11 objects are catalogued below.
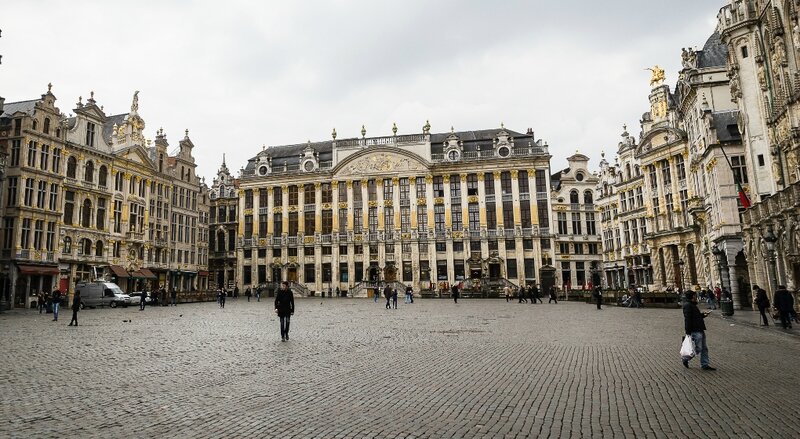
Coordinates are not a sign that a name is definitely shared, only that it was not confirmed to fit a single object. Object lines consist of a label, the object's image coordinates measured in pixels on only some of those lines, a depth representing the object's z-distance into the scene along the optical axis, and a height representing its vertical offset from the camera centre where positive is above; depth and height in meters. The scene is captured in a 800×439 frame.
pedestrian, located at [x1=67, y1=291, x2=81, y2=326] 22.44 -0.47
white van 41.03 -0.04
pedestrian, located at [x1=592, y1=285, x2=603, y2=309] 32.77 -1.22
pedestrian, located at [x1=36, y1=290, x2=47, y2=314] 34.42 -0.21
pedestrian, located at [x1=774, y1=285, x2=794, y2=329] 18.47 -1.32
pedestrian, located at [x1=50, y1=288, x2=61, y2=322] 26.19 -0.17
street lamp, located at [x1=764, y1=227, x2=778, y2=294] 21.64 +0.62
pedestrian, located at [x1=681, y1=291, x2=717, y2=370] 10.46 -1.15
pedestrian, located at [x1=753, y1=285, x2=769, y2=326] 19.59 -1.21
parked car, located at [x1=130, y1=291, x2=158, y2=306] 43.49 -0.49
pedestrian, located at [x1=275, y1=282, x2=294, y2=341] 15.80 -0.57
